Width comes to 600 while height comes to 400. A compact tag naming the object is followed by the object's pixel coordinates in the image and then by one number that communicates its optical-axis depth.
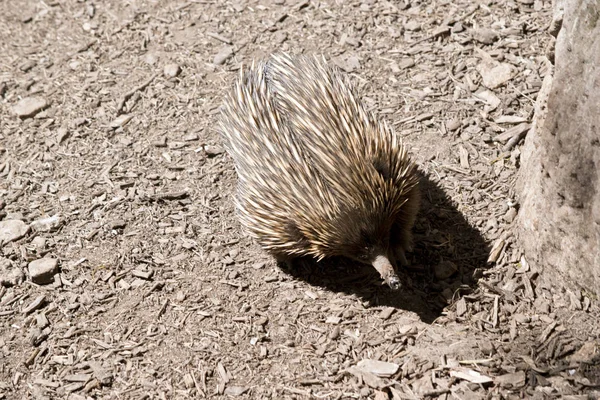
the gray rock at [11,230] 5.55
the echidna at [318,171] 4.51
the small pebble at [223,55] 6.82
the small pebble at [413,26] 6.63
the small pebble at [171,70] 6.79
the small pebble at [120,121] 6.43
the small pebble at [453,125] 5.79
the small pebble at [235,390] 4.49
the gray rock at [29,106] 6.64
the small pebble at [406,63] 6.38
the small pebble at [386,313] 4.86
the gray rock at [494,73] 5.96
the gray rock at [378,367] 4.43
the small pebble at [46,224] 5.62
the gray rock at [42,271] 5.25
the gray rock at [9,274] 5.27
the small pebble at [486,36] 6.29
